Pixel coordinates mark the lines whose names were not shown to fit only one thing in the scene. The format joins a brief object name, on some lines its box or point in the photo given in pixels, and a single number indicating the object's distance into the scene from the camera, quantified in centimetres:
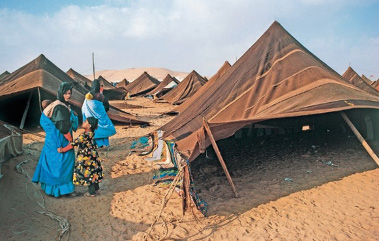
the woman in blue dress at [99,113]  568
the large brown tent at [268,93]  416
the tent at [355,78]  1511
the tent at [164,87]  2094
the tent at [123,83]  2851
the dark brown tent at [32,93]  834
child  383
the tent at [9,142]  470
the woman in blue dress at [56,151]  372
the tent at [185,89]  1748
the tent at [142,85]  2375
